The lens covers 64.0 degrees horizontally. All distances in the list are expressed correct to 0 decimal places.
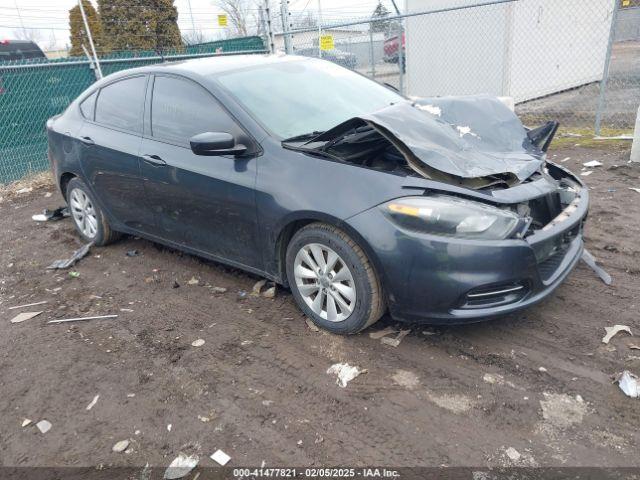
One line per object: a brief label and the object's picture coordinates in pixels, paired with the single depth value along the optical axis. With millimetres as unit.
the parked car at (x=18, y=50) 11602
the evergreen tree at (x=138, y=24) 16422
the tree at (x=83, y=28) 16394
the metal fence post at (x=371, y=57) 11469
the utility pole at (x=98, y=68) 9033
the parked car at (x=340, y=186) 2785
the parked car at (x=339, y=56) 13867
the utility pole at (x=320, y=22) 10145
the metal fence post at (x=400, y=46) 9381
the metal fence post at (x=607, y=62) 6980
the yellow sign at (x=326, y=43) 10109
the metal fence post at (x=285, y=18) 10198
